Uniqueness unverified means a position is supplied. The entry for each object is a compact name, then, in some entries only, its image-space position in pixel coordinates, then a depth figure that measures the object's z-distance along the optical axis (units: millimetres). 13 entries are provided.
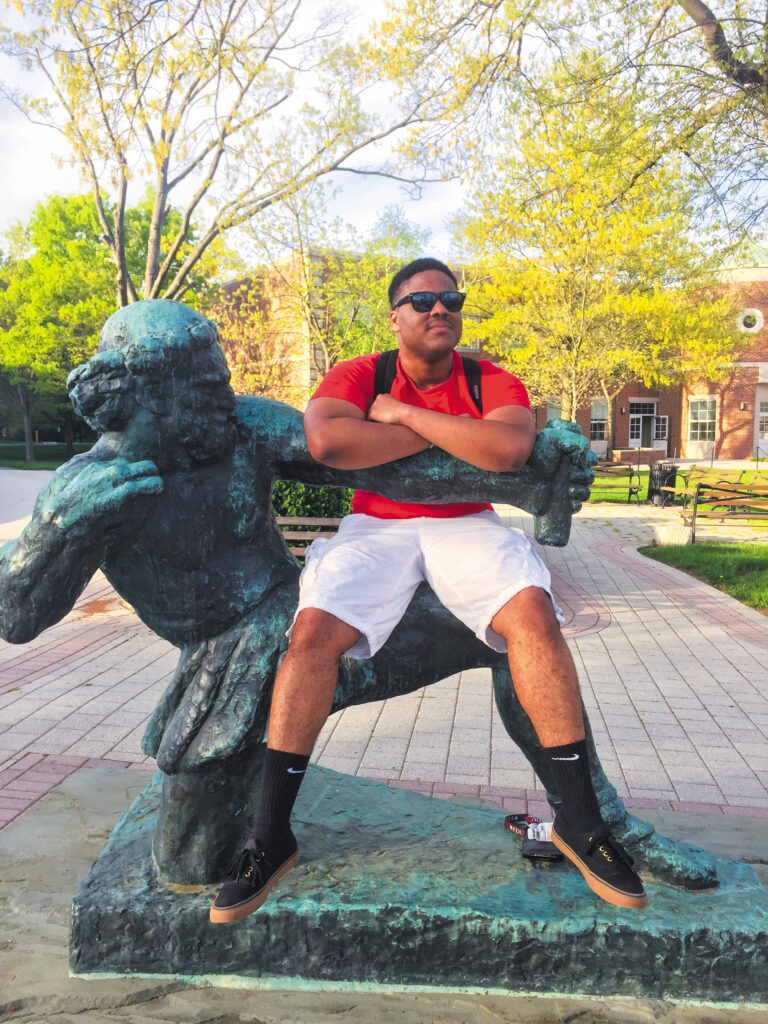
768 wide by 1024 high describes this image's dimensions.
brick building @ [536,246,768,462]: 31922
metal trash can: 16156
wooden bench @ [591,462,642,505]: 16891
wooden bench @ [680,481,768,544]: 10461
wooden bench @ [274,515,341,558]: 6465
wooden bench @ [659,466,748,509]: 11246
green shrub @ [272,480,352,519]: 6816
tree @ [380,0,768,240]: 7719
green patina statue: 1829
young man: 1780
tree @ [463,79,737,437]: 14797
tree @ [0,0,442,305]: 6121
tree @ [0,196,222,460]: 24859
